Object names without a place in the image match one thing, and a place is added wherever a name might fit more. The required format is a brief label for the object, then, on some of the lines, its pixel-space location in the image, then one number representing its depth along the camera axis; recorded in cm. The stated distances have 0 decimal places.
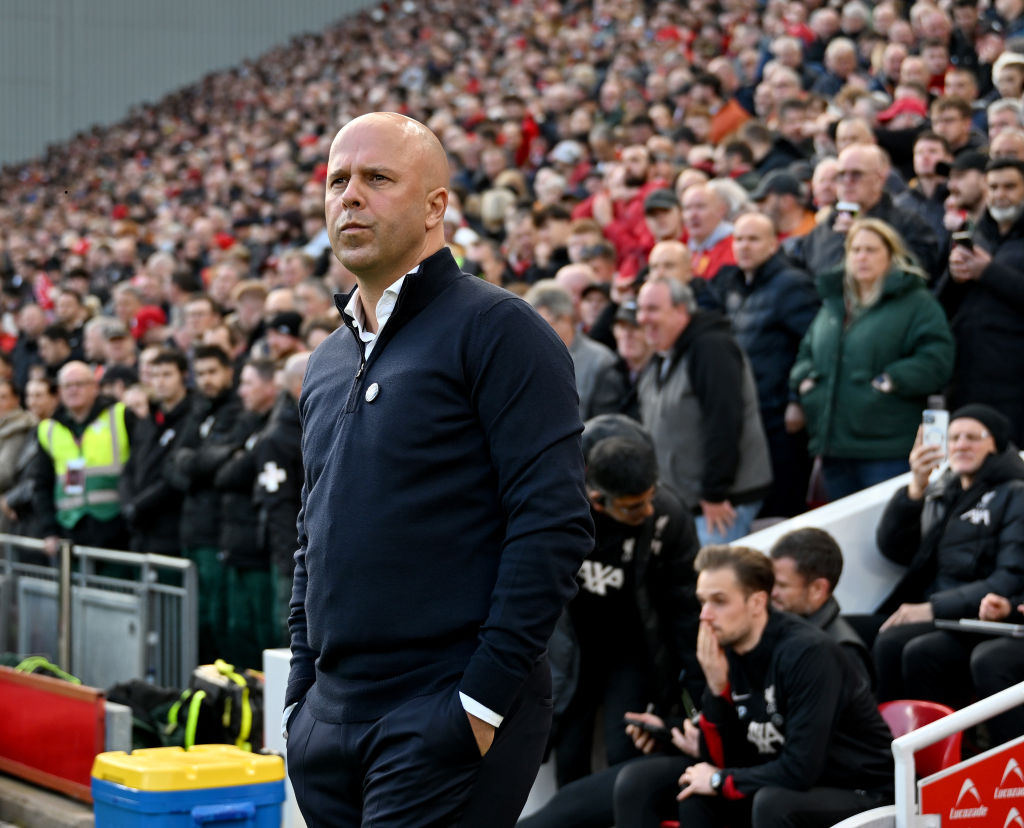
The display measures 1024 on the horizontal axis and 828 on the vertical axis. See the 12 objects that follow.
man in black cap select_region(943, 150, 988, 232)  1473
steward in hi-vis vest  1753
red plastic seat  884
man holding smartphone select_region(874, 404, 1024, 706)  1027
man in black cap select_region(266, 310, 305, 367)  1697
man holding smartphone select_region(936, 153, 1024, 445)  1317
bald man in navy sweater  473
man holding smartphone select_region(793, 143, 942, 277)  1430
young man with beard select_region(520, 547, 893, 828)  857
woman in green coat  1295
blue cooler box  919
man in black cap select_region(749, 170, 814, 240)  1662
